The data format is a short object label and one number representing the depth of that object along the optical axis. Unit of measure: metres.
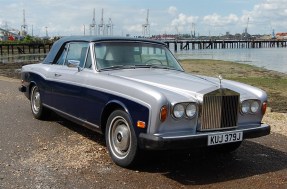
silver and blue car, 4.79
